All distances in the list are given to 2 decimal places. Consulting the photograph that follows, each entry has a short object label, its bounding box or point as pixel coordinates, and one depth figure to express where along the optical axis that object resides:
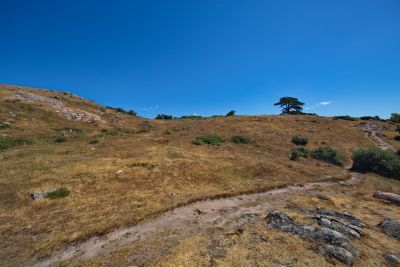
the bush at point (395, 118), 61.62
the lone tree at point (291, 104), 80.75
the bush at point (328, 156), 26.64
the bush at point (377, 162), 22.58
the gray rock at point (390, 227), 9.36
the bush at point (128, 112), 57.12
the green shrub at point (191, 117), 66.10
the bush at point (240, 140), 32.06
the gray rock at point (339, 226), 9.16
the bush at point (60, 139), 25.72
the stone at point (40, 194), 12.09
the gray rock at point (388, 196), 14.08
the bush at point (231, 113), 74.56
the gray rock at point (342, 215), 10.40
